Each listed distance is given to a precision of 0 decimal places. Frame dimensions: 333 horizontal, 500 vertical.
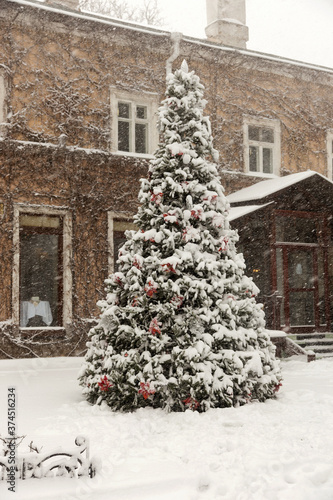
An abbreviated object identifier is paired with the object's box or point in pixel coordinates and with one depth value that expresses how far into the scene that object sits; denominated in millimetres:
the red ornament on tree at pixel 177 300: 7176
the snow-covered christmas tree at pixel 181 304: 7020
